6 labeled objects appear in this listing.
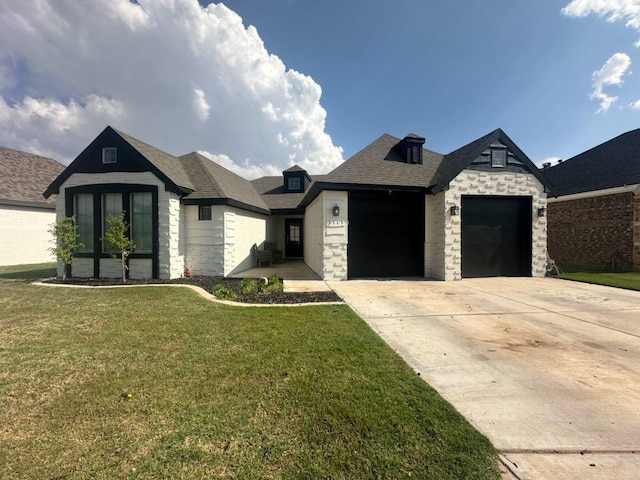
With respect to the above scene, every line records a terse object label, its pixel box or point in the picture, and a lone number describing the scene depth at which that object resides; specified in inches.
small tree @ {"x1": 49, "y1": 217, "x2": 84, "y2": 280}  375.9
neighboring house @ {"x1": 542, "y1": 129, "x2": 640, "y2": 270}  483.2
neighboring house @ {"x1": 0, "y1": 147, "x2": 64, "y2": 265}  558.4
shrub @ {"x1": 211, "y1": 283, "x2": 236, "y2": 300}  284.4
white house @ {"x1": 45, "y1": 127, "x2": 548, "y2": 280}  390.3
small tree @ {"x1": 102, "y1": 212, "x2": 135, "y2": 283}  360.2
